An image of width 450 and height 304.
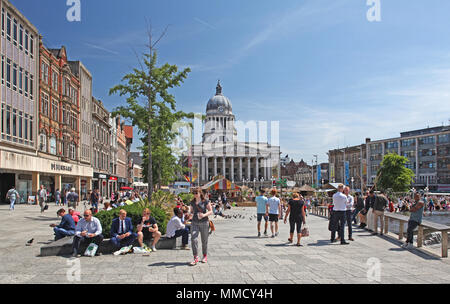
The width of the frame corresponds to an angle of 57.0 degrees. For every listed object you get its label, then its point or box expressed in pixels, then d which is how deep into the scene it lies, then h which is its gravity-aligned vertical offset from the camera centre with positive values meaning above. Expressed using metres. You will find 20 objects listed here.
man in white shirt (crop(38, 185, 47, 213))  24.09 -1.54
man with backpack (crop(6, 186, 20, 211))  25.88 -1.59
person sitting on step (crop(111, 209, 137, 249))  10.81 -1.59
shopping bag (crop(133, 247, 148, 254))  10.86 -2.07
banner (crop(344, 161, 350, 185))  60.88 +0.28
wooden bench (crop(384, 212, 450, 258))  10.56 -1.61
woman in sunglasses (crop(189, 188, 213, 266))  9.18 -1.11
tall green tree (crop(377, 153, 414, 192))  66.81 -0.52
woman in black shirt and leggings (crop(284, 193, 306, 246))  12.38 -1.23
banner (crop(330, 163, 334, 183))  75.01 -0.02
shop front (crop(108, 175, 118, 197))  63.78 -1.99
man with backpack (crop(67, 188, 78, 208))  27.97 -1.82
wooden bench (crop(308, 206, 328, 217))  29.35 -3.00
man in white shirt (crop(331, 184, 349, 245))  12.93 -1.26
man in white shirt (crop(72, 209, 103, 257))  10.51 -1.54
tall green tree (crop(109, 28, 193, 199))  22.81 +4.43
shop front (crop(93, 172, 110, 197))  54.10 -1.57
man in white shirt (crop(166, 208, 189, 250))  11.70 -1.68
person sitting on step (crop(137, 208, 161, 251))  11.14 -1.59
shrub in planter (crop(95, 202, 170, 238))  11.62 -1.30
